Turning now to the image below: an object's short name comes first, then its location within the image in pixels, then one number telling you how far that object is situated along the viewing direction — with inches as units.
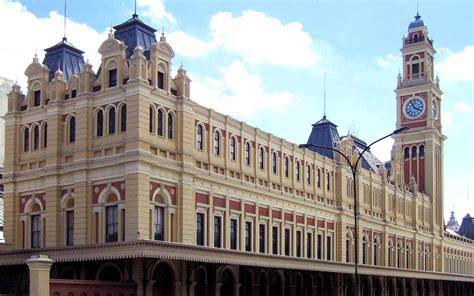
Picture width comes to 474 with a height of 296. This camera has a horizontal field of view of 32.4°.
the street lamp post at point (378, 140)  1481.3
